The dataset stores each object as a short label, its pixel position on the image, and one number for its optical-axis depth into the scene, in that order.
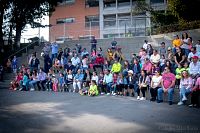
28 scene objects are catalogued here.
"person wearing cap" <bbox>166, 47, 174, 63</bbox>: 15.72
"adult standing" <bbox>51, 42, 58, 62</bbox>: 23.02
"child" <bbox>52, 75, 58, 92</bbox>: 18.83
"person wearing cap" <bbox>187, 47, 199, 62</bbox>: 15.17
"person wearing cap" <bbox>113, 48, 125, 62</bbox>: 20.29
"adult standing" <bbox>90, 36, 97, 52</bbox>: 23.06
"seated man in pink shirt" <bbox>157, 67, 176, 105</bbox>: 13.24
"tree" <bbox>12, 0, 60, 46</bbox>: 29.19
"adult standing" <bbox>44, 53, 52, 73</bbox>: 21.70
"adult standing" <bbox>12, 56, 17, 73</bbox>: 24.06
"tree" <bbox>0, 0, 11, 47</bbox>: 28.04
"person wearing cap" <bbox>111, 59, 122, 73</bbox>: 17.42
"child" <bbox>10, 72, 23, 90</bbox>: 20.00
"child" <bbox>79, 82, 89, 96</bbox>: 16.62
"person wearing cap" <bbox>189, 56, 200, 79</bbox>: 13.43
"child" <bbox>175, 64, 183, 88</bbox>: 14.05
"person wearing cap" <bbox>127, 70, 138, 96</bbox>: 15.42
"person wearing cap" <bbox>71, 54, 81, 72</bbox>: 20.14
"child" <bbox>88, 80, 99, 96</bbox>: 16.07
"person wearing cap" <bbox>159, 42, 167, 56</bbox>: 18.57
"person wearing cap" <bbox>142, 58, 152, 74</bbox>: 15.62
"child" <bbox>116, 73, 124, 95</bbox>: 15.88
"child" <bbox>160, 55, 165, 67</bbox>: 15.51
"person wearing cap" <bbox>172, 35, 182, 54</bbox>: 17.52
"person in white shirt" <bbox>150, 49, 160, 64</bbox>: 16.38
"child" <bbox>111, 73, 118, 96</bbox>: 16.23
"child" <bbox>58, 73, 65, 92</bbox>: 18.72
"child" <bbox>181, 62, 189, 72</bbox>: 14.03
